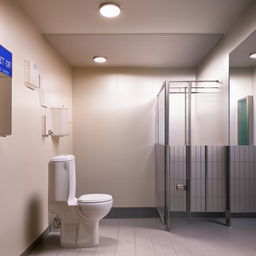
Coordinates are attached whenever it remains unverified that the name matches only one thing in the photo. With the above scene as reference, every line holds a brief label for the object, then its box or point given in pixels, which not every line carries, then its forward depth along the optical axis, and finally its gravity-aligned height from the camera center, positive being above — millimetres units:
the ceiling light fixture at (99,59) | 3810 +1001
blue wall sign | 2017 +523
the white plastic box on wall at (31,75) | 2523 +526
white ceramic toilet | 2830 -822
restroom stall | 3395 -427
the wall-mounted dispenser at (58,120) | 3232 +118
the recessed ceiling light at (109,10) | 2405 +1084
